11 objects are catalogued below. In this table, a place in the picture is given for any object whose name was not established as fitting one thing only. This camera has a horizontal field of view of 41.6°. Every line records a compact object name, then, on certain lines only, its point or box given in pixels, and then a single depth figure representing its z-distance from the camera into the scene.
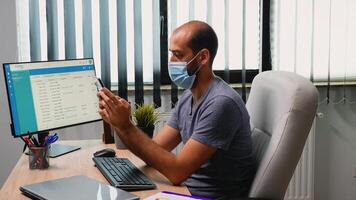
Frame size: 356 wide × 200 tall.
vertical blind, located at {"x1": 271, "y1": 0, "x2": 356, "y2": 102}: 2.80
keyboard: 1.45
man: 1.56
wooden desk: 1.46
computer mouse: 1.83
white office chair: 1.48
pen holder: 1.66
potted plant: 2.03
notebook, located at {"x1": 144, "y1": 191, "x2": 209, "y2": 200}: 1.34
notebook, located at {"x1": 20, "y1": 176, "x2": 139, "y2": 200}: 1.32
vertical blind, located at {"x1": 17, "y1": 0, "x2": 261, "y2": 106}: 2.65
